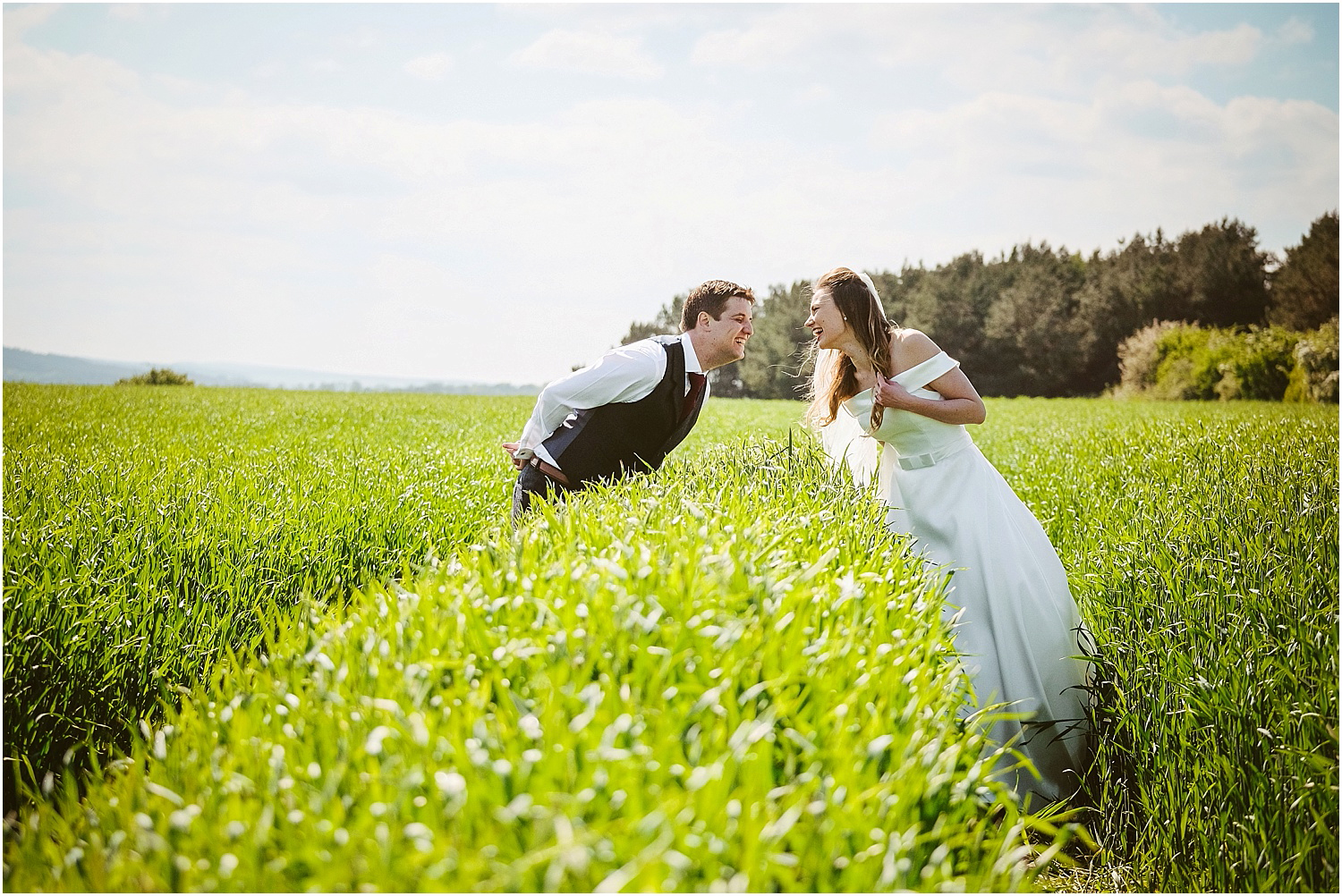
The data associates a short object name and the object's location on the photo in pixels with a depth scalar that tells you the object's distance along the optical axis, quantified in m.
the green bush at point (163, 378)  43.72
